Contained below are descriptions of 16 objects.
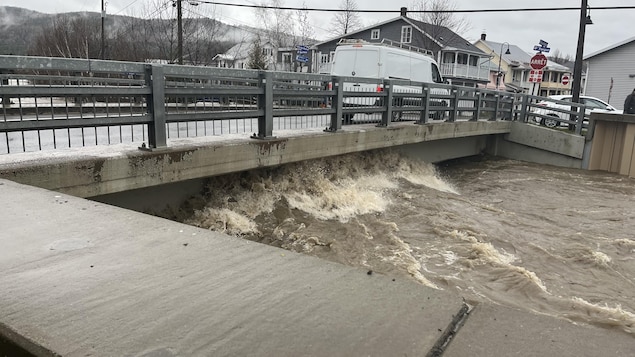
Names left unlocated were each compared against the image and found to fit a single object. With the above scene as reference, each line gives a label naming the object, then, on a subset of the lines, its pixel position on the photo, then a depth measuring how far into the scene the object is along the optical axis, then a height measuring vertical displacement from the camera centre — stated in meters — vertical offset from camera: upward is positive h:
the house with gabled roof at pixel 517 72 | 64.82 +2.61
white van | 14.53 +0.73
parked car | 19.61 -0.65
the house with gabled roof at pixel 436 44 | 45.53 +4.15
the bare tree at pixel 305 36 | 59.67 +5.88
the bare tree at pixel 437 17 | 45.44 +6.57
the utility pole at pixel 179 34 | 26.86 +2.57
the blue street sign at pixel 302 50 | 31.55 +2.18
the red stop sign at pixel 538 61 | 17.78 +1.06
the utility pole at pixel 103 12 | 33.19 +4.56
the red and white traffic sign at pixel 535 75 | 18.49 +0.59
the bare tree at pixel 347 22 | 53.69 +6.97
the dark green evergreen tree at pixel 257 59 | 42.58 +2.23
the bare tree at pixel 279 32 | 59.50 +6.37
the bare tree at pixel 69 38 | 45.03 +4.06
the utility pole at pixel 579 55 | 19.03 +1.41
